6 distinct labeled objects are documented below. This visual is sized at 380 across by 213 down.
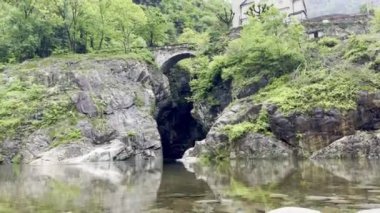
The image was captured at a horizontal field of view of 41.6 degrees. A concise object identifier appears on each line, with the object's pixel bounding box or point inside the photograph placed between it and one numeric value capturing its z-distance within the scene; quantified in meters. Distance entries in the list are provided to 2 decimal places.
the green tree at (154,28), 63.88
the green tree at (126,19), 58.62
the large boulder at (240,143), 38.41
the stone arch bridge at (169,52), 58.59
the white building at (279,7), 70.25
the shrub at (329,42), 50.69
